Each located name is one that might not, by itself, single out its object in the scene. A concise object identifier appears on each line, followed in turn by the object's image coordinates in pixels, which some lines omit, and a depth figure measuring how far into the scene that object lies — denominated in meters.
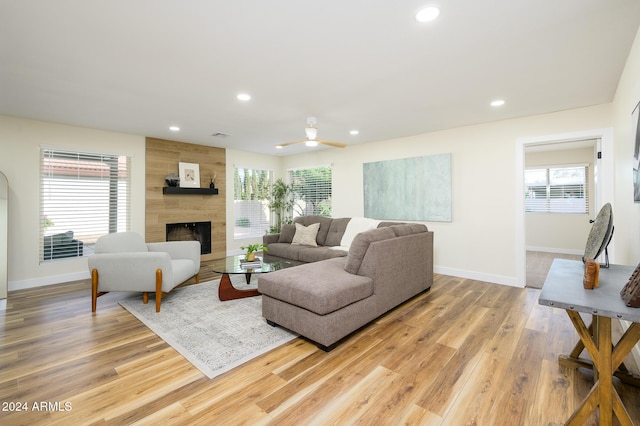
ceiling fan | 3.95
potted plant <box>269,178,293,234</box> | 7.27
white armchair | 3.21
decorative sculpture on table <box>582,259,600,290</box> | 1.52
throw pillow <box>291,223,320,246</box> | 5.25
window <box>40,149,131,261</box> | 4.32
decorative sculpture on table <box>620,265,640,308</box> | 1.22
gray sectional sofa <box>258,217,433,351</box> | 2.38
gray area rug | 2.28
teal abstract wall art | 4.83
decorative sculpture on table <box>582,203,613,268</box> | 1.89
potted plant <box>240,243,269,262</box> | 3.84
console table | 1.26
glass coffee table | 3.46
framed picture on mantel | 5.67
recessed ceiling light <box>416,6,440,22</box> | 1.81
